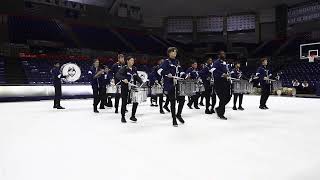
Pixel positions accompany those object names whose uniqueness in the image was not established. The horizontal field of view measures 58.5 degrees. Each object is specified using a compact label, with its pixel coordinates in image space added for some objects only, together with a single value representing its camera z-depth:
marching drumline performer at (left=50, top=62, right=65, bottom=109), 10.13
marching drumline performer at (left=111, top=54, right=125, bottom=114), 7.25
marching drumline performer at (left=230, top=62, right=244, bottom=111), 9.27
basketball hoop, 21.25
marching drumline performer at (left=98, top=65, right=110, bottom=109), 9.80
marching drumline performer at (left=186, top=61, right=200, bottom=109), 9.83
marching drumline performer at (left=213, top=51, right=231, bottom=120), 7.14
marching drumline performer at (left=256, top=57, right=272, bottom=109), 9.55
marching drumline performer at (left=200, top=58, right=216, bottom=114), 8.73
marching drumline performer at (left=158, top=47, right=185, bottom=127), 6.11
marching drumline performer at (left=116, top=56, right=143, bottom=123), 6.77
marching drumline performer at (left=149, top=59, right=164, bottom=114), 8.23
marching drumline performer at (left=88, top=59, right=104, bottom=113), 9.34
